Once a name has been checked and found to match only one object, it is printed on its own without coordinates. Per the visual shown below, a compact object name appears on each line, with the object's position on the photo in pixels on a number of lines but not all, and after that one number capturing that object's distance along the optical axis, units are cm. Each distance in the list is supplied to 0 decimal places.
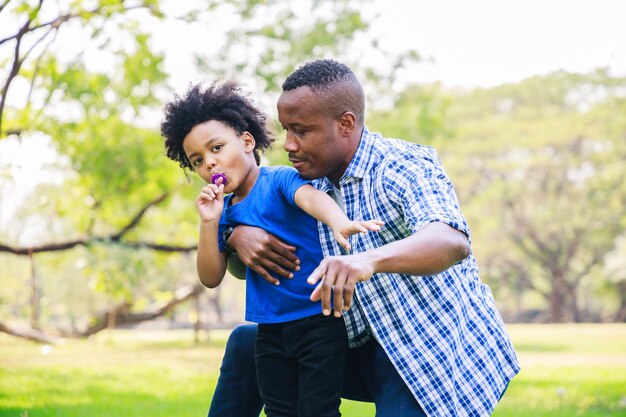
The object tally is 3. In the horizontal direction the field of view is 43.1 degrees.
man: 267
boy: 279
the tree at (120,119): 1528
